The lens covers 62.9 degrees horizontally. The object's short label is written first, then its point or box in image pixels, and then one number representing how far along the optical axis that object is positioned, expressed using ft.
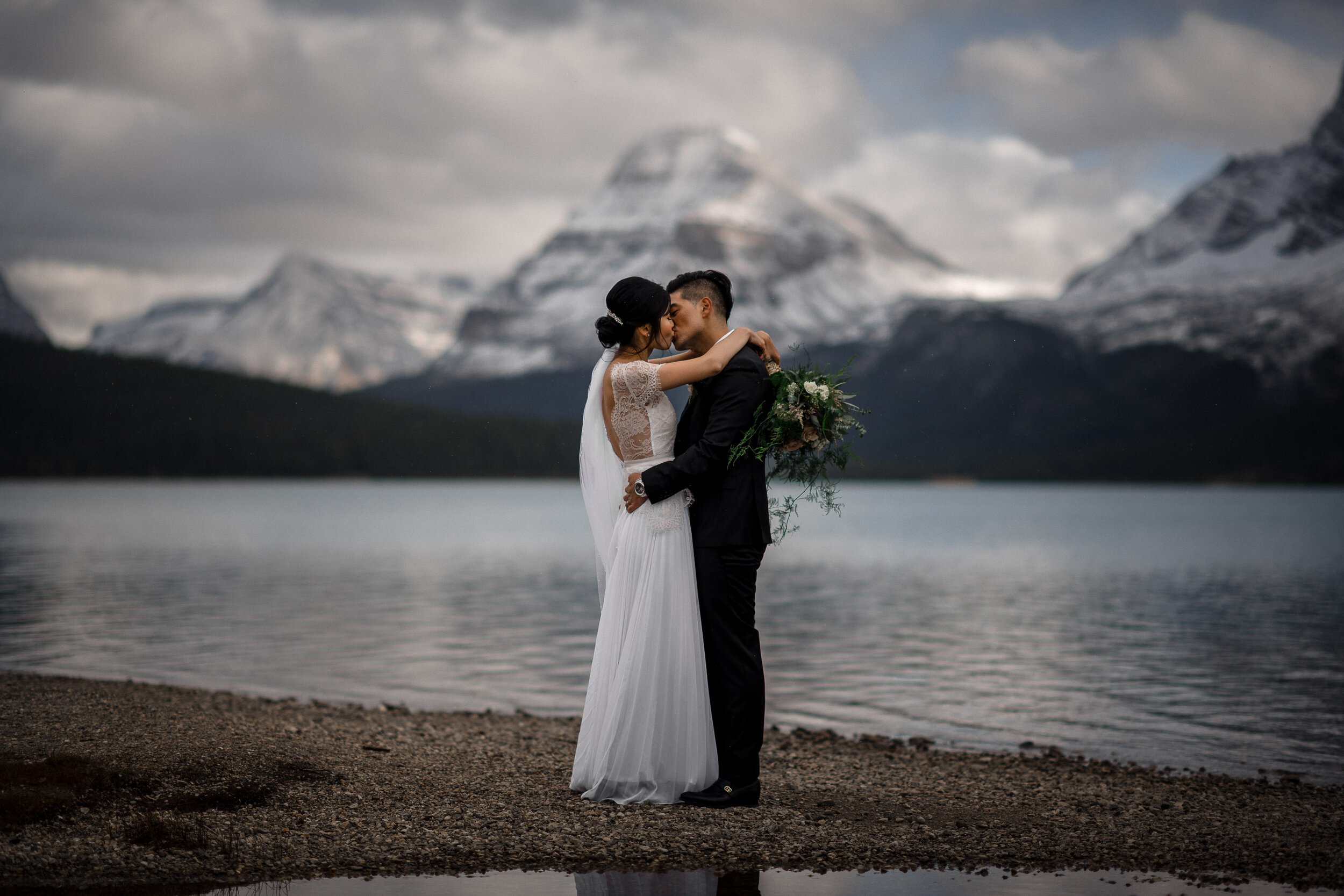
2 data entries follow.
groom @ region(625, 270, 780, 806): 26.17
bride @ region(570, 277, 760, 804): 26.16
